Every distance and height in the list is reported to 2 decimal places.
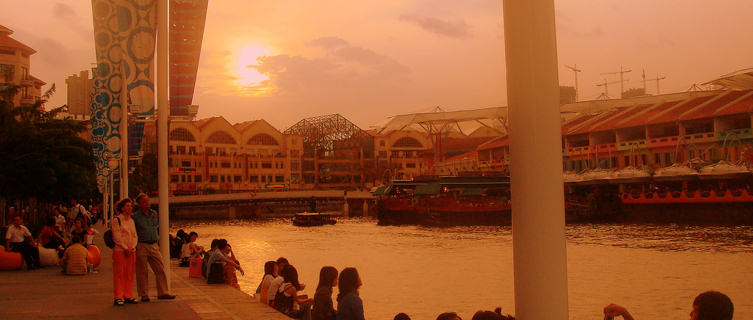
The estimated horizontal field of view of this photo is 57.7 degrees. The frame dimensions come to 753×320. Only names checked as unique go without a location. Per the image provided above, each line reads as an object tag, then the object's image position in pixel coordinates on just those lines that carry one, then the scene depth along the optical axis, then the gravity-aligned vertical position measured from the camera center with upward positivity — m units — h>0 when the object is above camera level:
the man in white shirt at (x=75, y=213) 24.08 -0.74
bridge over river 69.69 -1.74
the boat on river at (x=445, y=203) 54.66 -1.65
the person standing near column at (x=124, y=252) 8.17 -0.72
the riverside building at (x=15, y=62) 51.75 +10.36
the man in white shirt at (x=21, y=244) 13.09 -0.94
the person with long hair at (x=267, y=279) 10.08 -1.35
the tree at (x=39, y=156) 23.64 +1.43
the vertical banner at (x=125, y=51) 11.36 +2.47
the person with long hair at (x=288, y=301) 9.51 -1.59
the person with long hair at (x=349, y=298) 6.51 -1.07
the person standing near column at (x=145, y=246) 8.50 -0.70
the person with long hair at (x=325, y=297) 7.07 -1.16
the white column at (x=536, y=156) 2.25 +0.08
